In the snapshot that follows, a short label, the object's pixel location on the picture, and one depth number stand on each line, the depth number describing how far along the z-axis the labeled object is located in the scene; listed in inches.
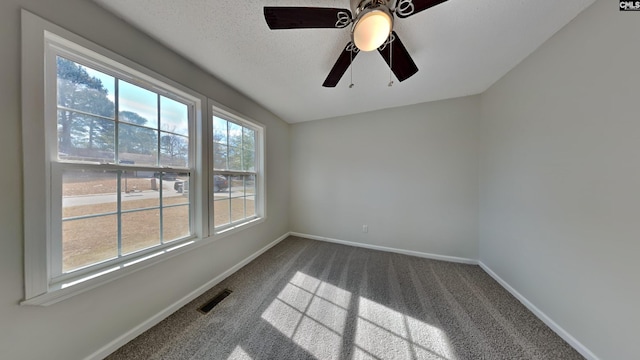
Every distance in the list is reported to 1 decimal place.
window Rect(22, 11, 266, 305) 37.6
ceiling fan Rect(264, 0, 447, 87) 37.1
